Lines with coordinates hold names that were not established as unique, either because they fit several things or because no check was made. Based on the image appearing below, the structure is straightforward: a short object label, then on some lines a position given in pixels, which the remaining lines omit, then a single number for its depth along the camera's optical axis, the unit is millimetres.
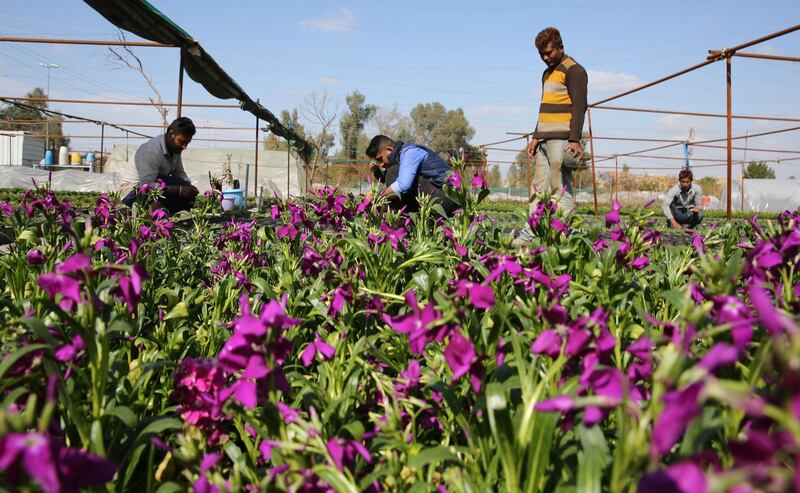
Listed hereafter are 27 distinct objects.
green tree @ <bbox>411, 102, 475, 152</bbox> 63875
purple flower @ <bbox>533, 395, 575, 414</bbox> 669
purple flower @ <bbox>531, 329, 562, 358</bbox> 966
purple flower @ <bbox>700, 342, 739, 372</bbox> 569
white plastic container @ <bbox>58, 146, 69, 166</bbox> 31609
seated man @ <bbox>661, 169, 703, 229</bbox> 7984
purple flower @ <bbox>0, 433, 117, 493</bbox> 626
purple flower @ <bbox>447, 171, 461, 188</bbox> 2670
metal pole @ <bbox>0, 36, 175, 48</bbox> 6765
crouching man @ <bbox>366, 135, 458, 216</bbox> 4953
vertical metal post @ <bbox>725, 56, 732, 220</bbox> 6059
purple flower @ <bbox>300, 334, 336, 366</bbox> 1410
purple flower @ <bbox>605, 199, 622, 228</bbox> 2264
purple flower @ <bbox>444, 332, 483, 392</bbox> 969
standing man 4828
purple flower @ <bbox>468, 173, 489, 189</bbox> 2721
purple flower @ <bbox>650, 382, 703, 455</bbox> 553
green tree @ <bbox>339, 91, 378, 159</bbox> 62219
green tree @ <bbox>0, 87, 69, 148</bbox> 56131
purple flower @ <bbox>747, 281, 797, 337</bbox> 497
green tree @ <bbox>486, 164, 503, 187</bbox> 51822
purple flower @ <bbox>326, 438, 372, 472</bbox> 1010
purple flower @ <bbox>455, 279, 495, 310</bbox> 1033
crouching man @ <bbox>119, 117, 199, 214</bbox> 5250
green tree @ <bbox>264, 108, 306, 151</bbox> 52469
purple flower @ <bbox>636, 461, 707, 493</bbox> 517
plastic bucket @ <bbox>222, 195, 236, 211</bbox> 10906
